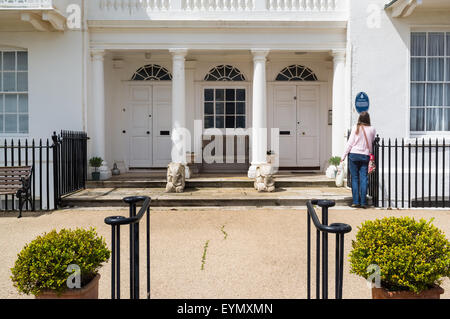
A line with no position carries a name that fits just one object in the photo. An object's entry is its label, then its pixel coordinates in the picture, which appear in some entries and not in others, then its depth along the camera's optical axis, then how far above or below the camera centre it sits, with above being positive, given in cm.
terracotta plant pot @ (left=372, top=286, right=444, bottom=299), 299 -107
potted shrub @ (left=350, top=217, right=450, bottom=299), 295 -81
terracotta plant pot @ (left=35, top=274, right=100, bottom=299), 295 -105
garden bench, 812 -63
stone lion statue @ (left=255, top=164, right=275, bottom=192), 949 -74
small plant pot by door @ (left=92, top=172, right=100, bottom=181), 1055 -69
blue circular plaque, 1024 +113
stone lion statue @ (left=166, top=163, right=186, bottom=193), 943 -70
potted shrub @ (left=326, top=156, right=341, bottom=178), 1065 -48
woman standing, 835 -11
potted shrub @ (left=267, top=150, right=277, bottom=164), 1148 -26
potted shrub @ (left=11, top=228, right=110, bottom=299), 293 -85
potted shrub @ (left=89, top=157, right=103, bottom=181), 1055 -39
